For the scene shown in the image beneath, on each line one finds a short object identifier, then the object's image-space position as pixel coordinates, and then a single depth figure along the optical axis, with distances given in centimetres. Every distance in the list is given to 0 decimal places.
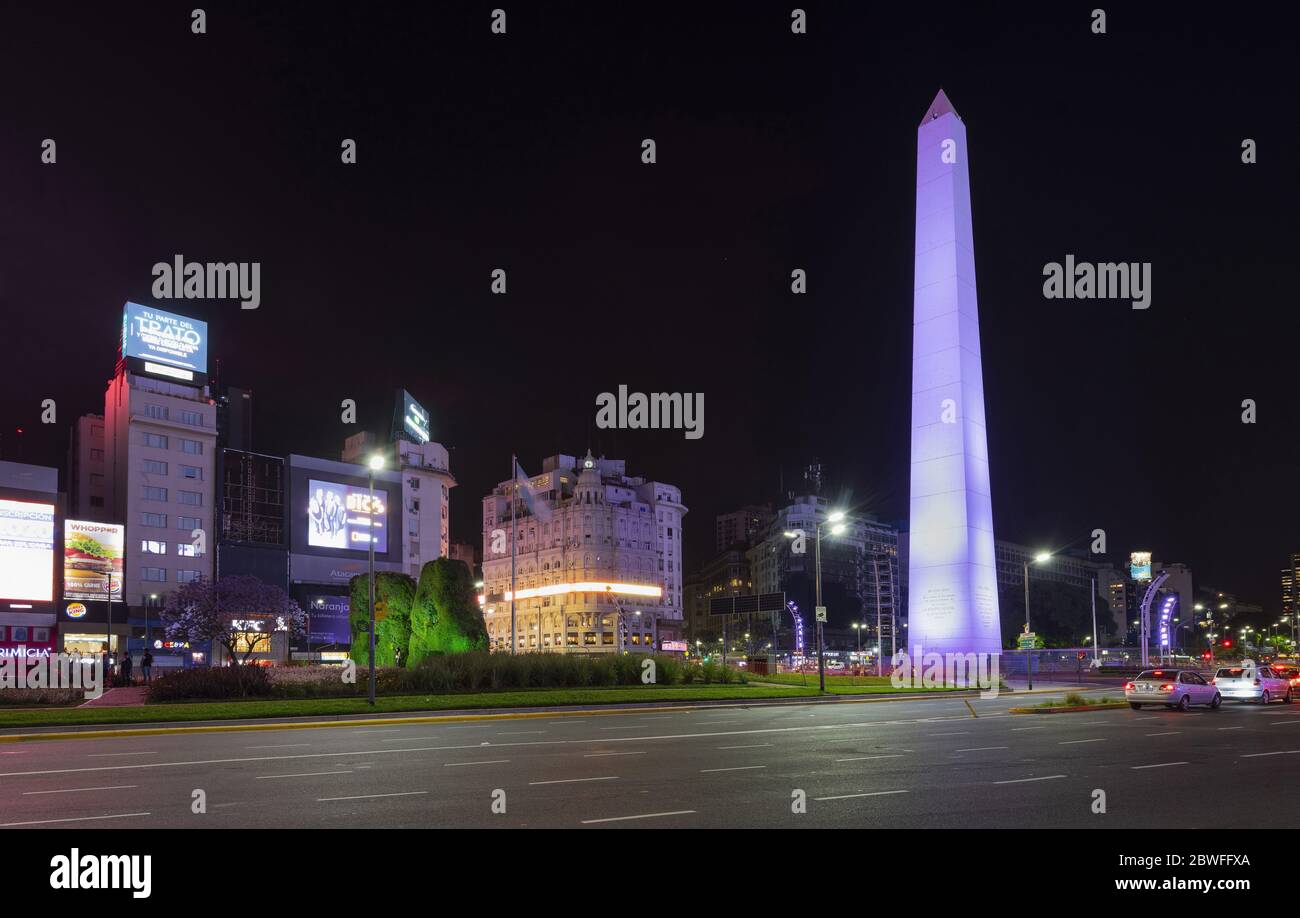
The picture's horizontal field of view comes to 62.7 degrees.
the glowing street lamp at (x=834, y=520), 4162
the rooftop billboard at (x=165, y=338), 10288
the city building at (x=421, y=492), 13950
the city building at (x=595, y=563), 17662
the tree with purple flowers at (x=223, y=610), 8644
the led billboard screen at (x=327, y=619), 11750
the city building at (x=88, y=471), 10894
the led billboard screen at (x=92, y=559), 8812
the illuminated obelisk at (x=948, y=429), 5431
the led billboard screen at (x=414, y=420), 14250
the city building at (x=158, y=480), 10056
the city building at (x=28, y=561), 8375
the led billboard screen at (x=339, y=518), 12044
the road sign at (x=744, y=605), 8062
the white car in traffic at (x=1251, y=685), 3812
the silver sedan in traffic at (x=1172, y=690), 3356
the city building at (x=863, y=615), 17812
